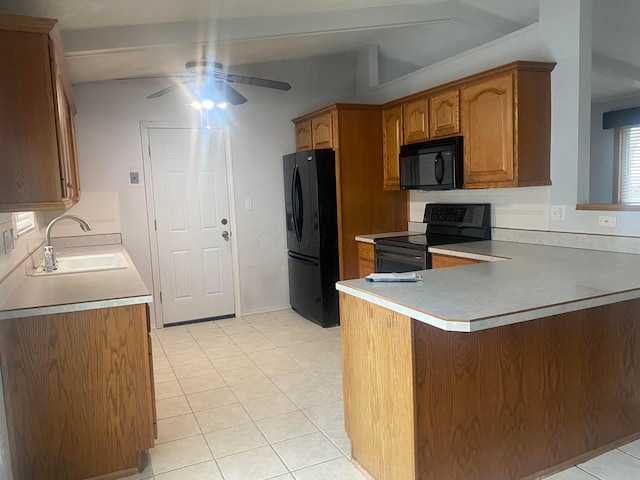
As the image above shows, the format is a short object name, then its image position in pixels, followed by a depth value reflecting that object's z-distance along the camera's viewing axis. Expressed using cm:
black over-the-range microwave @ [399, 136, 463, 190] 355
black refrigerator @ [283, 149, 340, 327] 440
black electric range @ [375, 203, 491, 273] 374
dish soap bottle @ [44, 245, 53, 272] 301
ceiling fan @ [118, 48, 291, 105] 350
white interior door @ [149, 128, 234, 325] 466
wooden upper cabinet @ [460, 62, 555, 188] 308
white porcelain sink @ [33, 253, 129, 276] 344
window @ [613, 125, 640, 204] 556
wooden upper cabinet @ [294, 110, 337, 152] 442
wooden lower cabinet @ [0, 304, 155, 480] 200
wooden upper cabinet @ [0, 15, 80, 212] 190
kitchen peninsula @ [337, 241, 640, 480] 176
